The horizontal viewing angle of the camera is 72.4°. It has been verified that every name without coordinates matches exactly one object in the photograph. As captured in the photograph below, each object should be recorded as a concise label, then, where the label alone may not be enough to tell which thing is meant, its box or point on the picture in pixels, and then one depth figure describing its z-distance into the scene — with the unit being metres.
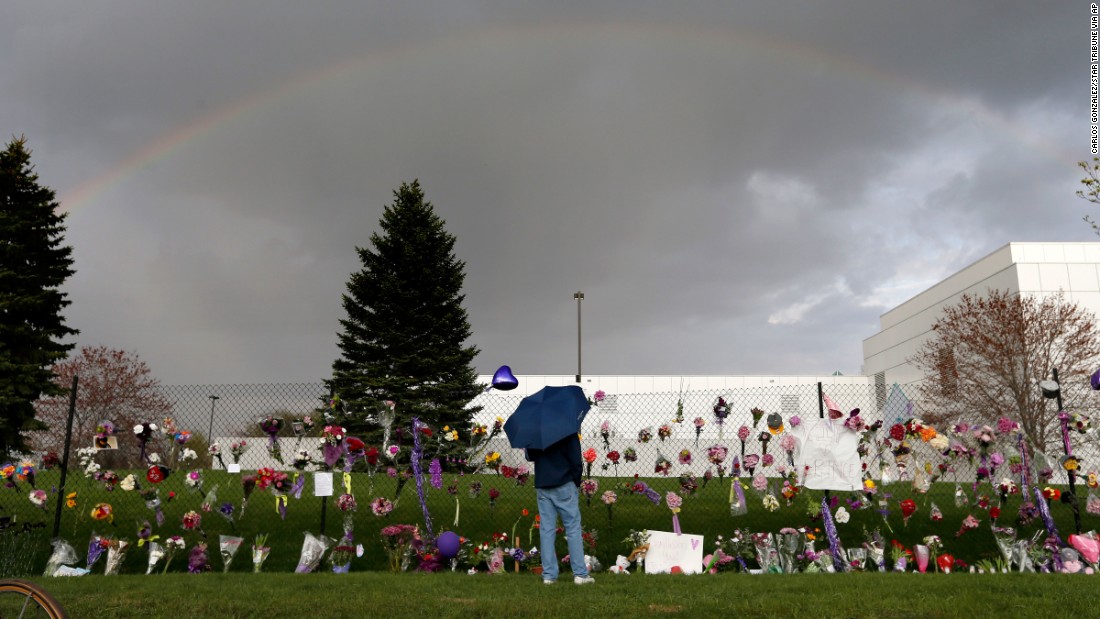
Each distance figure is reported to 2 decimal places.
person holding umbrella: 6.59
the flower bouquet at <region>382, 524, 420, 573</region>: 8.05
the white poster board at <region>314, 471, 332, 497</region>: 8.32
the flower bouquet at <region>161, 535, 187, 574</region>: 8.09
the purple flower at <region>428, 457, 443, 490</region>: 9.07
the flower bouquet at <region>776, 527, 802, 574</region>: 7.83
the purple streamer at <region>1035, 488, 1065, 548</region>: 8.41
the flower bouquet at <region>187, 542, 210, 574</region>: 7.98
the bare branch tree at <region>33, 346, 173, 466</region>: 30.84
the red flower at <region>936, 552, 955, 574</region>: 7.77
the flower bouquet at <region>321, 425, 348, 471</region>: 8.42
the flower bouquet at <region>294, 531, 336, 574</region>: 7.92
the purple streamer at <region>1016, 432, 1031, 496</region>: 8.93
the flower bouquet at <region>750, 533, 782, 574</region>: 7.84
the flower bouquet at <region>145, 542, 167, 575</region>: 7.96
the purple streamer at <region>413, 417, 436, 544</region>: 8.79
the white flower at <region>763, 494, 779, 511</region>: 8.84
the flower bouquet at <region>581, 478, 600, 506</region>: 9.07
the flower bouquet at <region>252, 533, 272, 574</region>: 7.96
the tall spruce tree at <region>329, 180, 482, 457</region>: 24.53
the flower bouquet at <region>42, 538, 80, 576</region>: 7.90
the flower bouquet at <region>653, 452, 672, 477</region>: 9.35
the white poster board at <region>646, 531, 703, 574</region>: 7.77
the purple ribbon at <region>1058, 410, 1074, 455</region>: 9.13
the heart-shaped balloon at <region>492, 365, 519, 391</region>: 8.55
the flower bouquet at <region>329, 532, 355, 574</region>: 7.92
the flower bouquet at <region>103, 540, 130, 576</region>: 7.90
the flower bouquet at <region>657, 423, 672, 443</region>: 9.90
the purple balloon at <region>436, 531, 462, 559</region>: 7.84
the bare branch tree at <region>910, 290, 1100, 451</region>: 24.75
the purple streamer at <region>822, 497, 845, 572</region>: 7.97
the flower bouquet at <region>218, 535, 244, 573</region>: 7.95
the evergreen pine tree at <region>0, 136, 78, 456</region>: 19.08
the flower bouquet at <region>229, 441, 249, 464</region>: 9.20
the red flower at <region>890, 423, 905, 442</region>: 8.68
